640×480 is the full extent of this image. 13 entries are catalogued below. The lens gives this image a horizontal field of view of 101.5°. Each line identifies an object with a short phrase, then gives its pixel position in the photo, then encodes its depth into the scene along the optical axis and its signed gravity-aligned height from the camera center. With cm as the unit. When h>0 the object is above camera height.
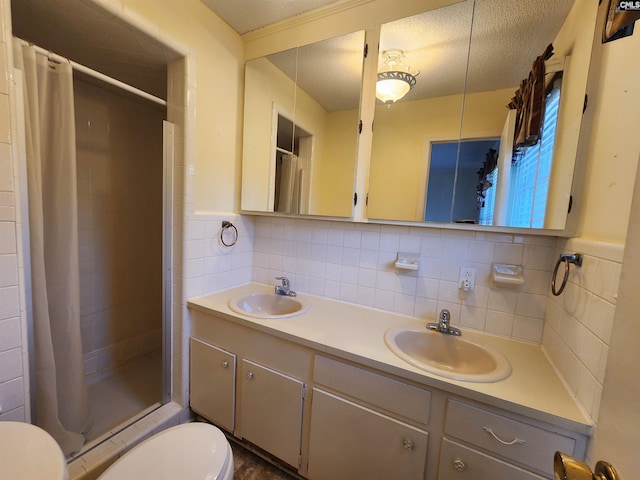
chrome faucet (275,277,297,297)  166 -47
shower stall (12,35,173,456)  136 -39
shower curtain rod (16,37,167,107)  105 +57
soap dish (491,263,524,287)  117 -21
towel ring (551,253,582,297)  87 -9
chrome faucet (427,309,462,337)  123 -48
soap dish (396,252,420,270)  137 -20
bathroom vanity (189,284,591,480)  83 -70
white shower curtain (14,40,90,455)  106 -20
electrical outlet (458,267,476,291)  129 -25
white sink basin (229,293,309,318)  158 -56
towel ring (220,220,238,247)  166 -12
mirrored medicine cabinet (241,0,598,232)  100 +49
